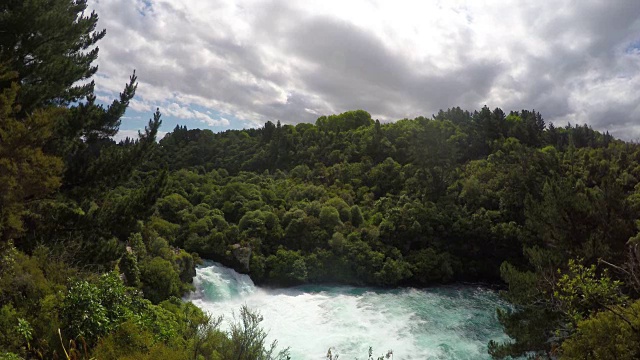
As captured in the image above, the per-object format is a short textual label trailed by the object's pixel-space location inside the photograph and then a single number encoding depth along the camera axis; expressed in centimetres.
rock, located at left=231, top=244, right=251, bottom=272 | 2889
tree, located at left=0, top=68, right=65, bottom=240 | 841
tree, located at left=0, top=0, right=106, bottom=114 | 1043
